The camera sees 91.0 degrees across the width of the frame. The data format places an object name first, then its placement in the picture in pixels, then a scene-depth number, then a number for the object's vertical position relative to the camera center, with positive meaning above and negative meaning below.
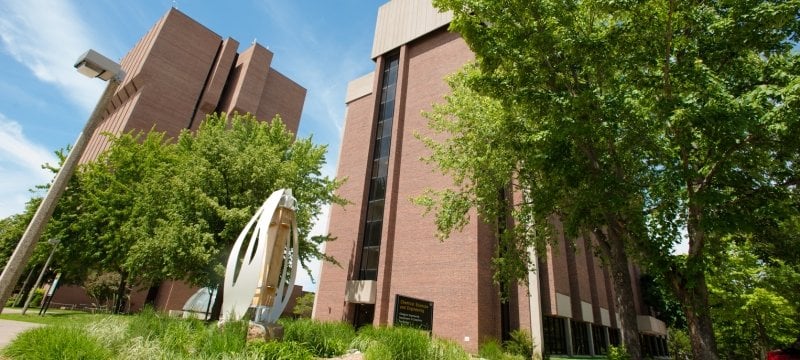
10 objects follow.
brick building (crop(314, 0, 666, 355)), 23.27 +6.47
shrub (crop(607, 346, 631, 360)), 12.34 +0.31
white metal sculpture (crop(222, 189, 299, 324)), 10.19 +1.58
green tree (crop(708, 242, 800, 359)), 19.91 +4.02
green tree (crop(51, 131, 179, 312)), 22.33 +6.14
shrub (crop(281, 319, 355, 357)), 9.92 +0.01
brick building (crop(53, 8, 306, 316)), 45.72 +28.93
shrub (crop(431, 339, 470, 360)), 10.23 -0.05
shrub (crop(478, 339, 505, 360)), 16.67 +0.05
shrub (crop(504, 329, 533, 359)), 19.54 +0.49
